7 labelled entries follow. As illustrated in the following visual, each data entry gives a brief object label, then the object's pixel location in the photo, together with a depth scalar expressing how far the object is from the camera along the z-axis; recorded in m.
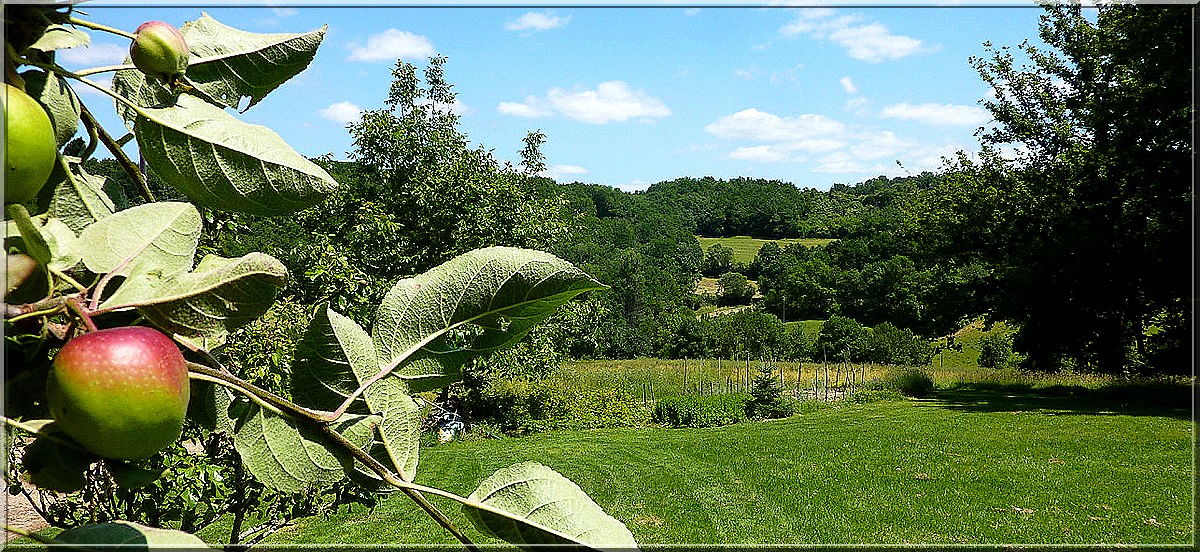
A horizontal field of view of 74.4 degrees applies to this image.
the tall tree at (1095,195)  10.49
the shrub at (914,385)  14.95
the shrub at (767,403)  13.23
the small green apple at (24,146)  0.24
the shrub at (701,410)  12.71
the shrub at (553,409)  12.30
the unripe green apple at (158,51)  0.32
